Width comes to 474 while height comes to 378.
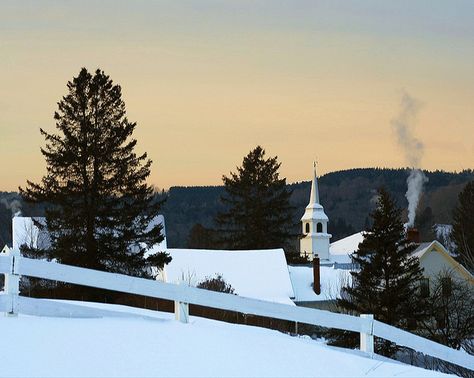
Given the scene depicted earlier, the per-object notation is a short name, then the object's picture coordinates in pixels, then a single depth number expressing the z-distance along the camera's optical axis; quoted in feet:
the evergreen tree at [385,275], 141.15
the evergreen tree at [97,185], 144.77
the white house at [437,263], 189.26
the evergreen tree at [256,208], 255.29
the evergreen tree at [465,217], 266.77
